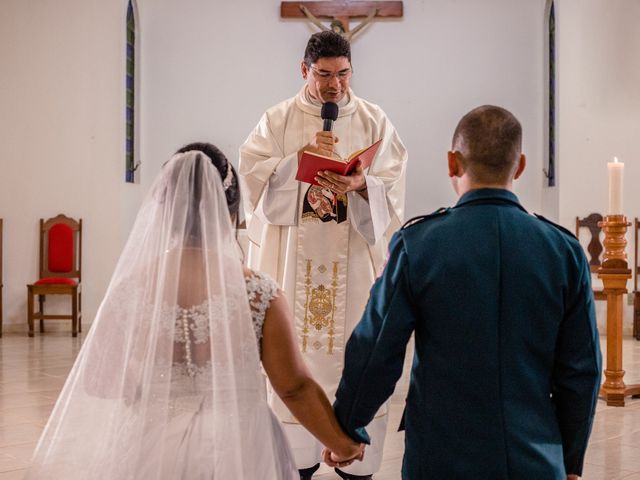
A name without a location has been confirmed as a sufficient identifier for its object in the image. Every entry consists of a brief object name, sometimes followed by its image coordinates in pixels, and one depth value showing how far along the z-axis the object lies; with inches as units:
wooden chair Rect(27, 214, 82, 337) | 342.6
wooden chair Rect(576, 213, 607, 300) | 350.6
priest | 139.0
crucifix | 375.2
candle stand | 201.3
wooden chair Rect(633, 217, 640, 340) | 335.3
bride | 76.3
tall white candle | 191.0
